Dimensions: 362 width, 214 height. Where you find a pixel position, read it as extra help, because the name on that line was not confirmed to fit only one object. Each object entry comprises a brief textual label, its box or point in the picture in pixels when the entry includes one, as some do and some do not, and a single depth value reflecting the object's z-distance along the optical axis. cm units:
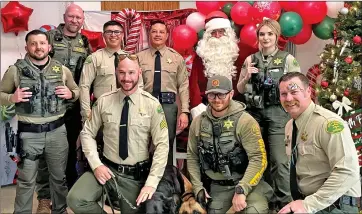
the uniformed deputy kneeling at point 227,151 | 376
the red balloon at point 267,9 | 527
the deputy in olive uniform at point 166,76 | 480
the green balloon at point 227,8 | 565
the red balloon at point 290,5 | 546
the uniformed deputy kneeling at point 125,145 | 383
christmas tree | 510
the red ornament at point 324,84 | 528
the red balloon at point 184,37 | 556
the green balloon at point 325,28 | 546
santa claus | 507
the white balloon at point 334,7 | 546
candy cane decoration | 574
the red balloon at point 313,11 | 534
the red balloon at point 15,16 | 614
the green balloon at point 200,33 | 560
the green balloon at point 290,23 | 530
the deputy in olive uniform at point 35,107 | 429
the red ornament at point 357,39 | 505
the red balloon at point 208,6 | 563
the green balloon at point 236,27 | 561
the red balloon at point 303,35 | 557
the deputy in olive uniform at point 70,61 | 487
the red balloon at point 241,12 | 538
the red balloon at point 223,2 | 569
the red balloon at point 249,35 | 529
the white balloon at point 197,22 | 566
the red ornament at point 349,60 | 509
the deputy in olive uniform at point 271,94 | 443
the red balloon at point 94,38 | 646
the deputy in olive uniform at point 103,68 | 472
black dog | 373
